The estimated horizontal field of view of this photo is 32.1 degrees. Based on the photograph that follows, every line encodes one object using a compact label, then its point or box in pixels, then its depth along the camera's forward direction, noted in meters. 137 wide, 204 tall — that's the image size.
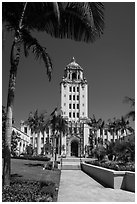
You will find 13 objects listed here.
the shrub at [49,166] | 24.82
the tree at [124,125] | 64.12
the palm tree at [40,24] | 7.68
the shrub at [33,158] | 36.16
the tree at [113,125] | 66.96
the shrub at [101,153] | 36.59
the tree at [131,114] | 25.46
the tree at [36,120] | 51.72
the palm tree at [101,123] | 63.34
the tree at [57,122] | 31.90
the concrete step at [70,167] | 29.88
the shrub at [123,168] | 13.64
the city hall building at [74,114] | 75.38
